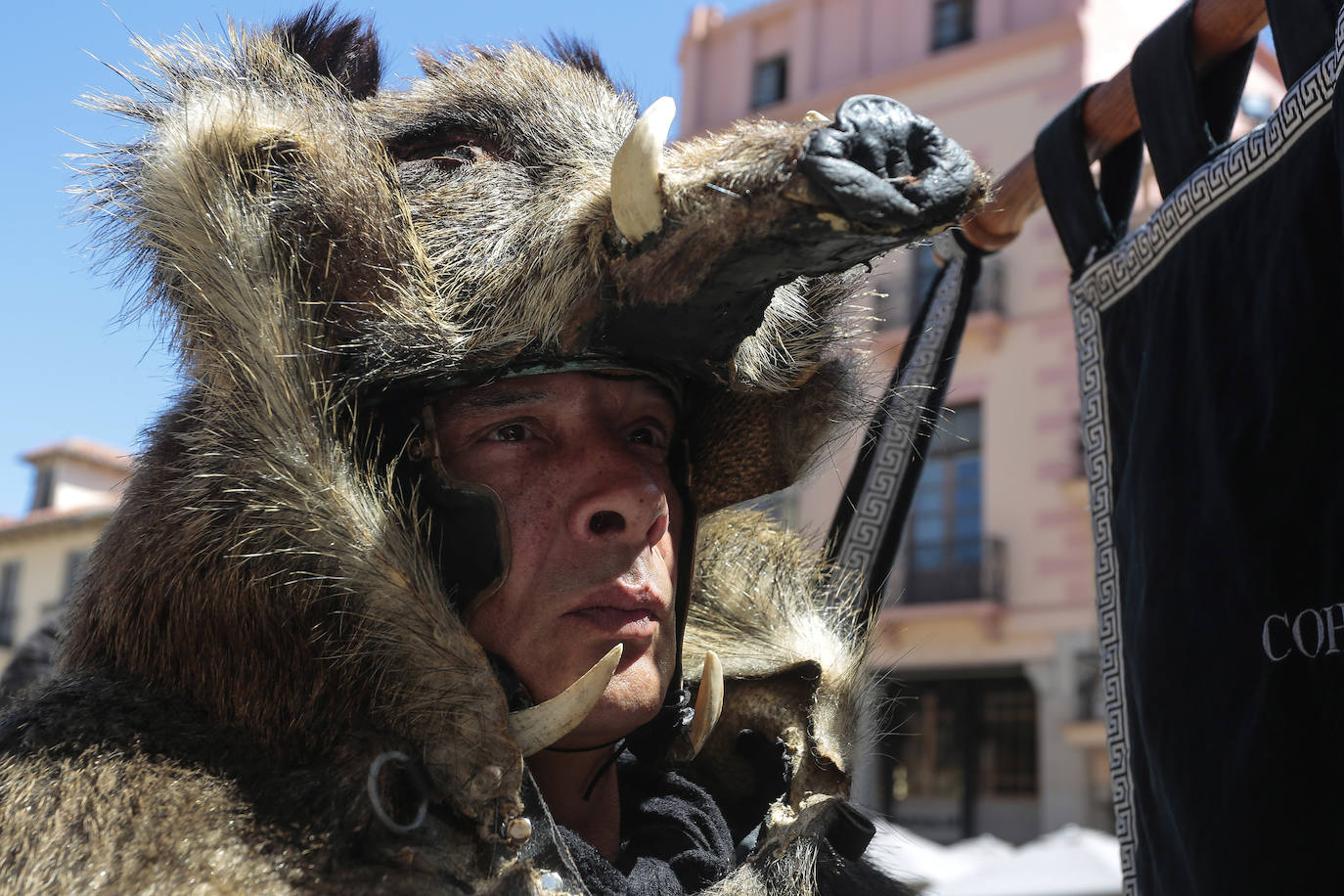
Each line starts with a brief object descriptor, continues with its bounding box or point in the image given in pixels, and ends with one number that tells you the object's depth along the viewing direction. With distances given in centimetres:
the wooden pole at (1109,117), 99
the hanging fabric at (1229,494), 89
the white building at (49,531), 1687
